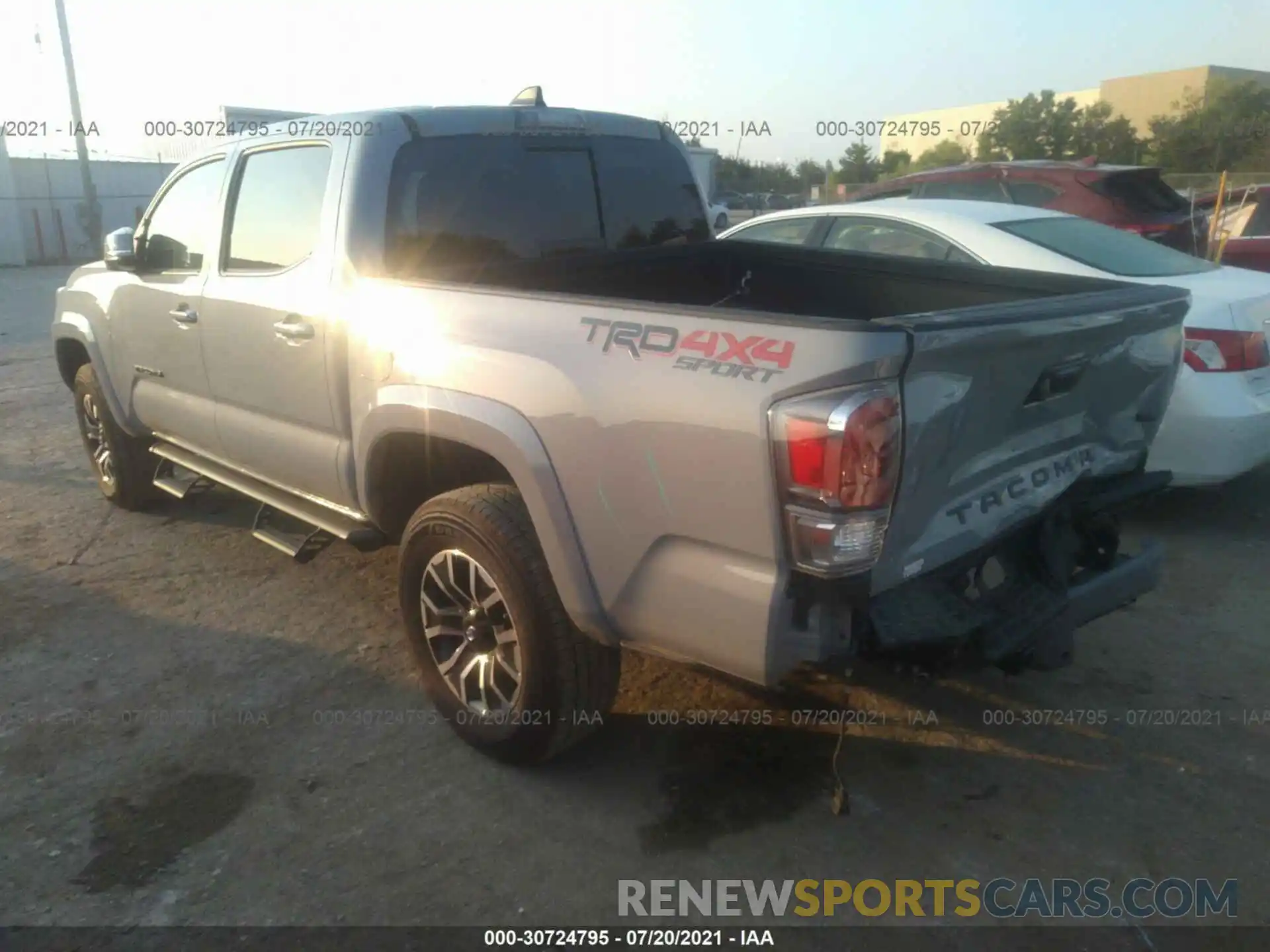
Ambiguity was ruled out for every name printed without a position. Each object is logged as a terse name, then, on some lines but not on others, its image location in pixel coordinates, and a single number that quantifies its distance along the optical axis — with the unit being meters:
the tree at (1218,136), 33.75
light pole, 22.12
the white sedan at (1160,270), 4.65
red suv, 7.53
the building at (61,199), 26.58
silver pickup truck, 2.31
